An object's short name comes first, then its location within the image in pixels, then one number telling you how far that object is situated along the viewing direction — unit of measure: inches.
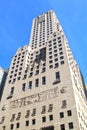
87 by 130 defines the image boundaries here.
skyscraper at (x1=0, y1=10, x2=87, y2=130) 1042.6
